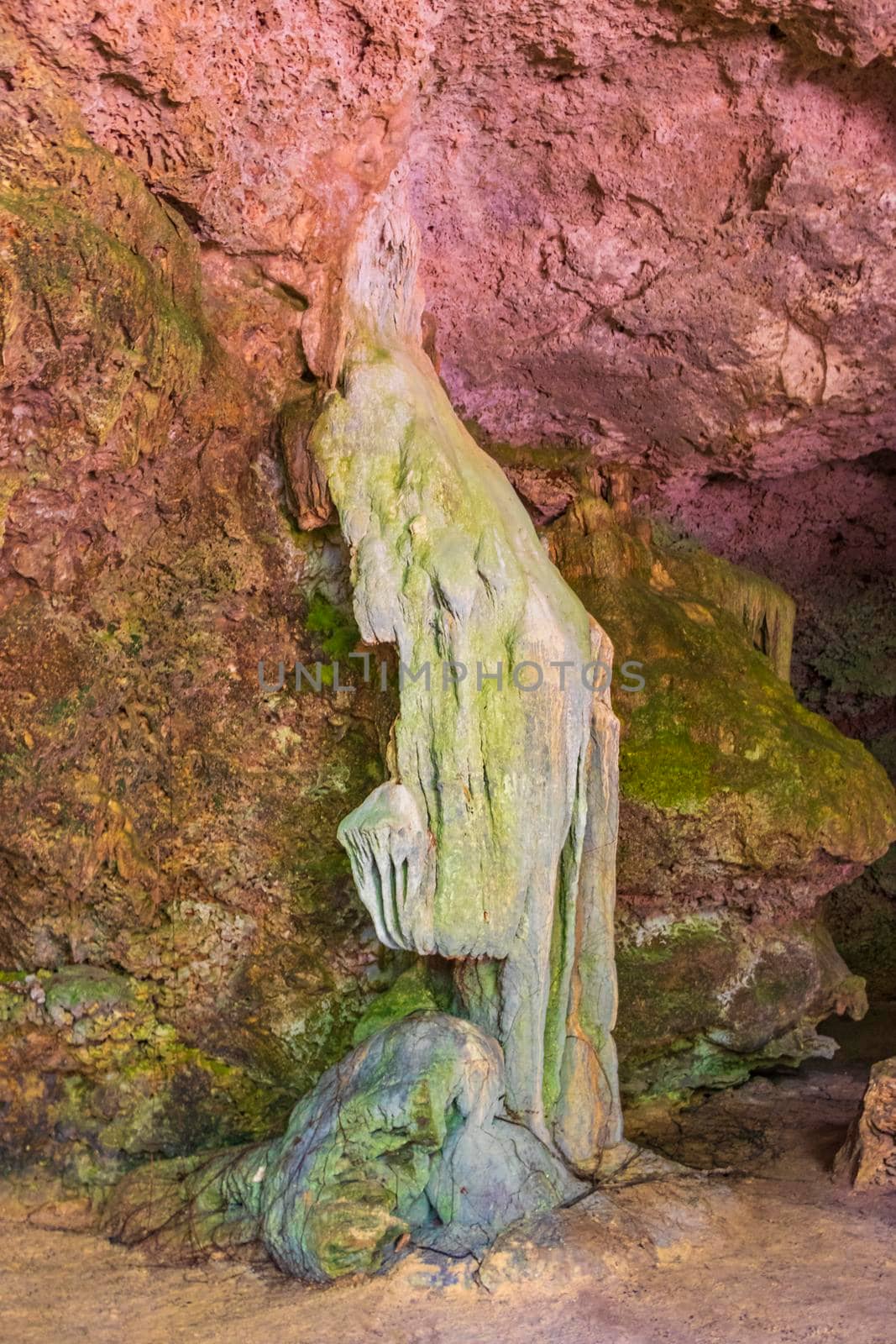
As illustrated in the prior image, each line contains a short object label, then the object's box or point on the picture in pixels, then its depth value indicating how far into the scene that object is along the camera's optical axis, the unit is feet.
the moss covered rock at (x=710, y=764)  18.12
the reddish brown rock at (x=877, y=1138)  14.64
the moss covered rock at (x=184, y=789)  14.62
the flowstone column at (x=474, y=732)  13.29
